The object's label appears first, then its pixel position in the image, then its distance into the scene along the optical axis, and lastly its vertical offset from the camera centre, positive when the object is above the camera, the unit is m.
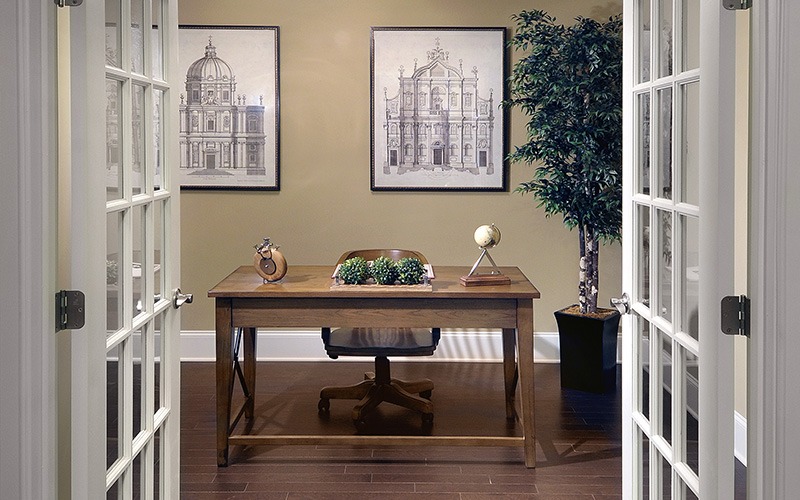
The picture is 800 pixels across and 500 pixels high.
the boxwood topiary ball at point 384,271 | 4.19 -0.18
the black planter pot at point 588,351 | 5.38 -0.71
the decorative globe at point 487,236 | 4.30 -0.02
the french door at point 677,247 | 2.11 -0.04
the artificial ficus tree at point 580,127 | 5.30 +0.59
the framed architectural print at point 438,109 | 6.05 +0.79
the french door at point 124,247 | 2.11 -0.04
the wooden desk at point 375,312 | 4.06 -0.35
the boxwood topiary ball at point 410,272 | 4.21 -0.19
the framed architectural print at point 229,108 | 6.03 +0.80
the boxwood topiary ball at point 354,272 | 4.20 -0.18
